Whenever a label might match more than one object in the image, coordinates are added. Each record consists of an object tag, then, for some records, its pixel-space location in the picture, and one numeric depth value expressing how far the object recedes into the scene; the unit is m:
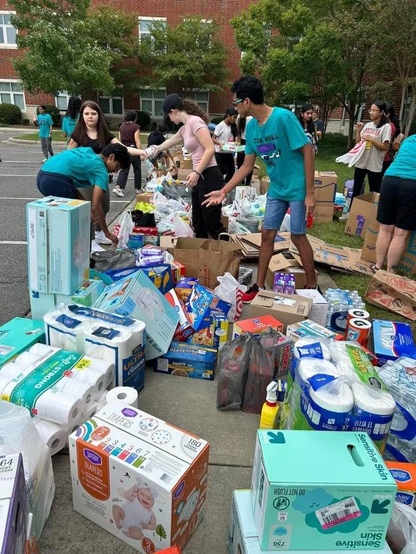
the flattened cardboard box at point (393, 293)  3.92
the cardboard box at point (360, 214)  5.95
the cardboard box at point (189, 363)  3.02
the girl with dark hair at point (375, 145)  6.26
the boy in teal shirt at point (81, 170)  3.67
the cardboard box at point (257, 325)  3.01
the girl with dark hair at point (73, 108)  6.56
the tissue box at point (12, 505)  1.24
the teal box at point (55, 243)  2.97
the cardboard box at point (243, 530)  1.54
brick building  26.30
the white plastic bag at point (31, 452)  1.76
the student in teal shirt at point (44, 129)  12.16
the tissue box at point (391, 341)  2.94
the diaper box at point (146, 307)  2.95
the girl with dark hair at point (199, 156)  4.27
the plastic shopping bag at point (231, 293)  3.60
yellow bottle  2.29
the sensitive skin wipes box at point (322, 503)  1.49
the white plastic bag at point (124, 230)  4.91
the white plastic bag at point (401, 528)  1.64
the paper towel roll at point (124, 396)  2.29
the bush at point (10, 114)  26.09
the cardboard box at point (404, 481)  1.83
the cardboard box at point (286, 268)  4.24
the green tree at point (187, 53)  25.25
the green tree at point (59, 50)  21.05
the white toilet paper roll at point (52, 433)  2.15
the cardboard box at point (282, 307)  3.31
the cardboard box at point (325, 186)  6.67
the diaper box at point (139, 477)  1.71
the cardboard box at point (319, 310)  3.60
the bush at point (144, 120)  26.38
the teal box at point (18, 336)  2.58
